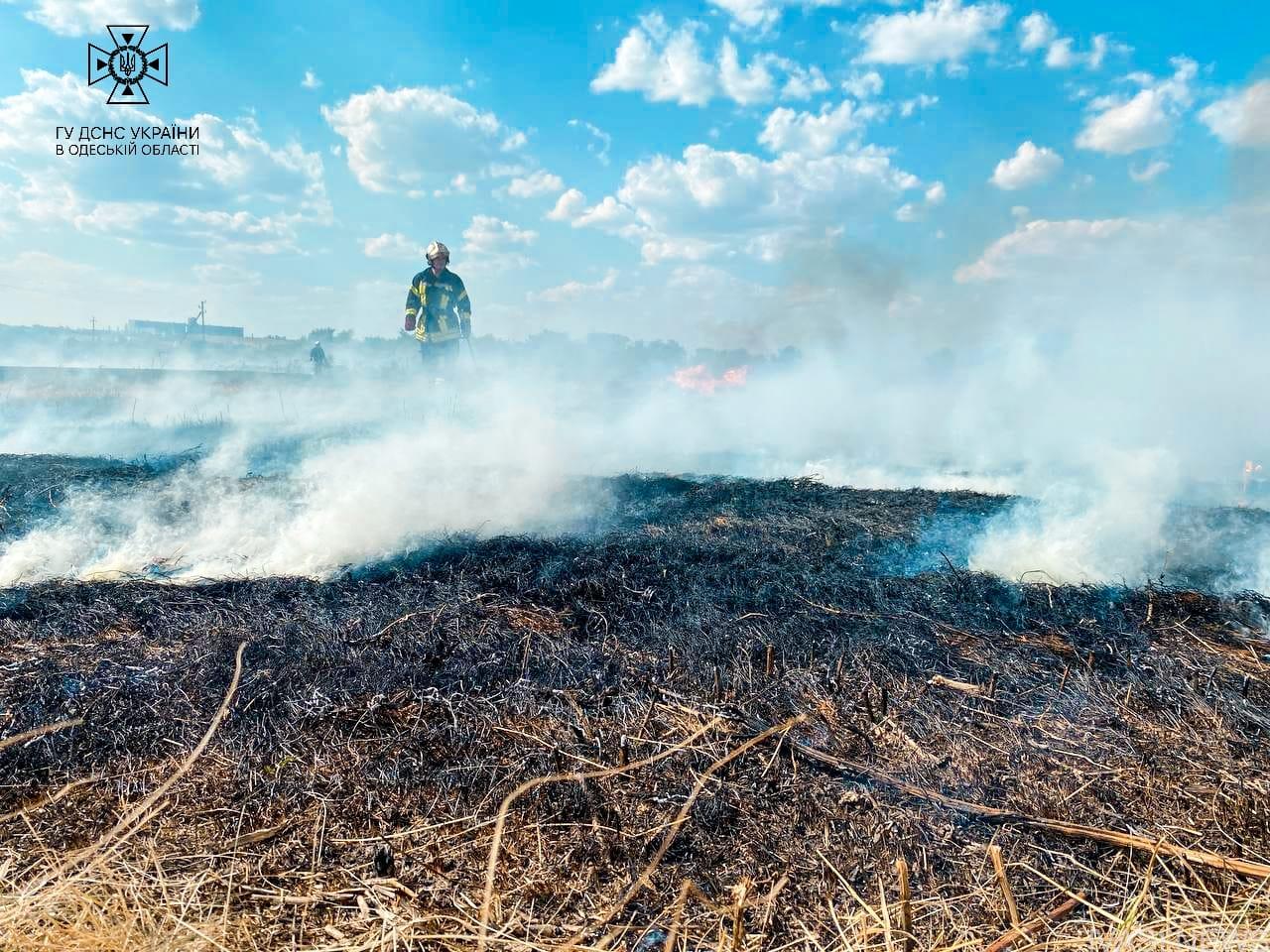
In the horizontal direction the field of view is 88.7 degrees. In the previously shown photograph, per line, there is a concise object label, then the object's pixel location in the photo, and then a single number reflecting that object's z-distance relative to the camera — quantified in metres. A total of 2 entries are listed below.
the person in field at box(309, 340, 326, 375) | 22.23
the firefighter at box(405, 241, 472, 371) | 10.91
